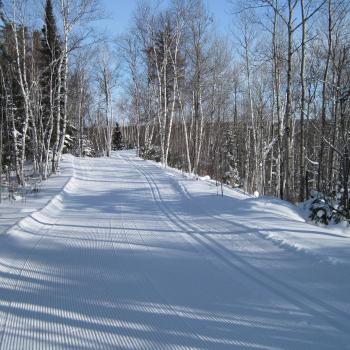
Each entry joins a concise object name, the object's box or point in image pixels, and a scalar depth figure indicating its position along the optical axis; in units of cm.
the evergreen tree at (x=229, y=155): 3685
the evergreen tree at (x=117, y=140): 5712
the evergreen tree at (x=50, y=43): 1859
